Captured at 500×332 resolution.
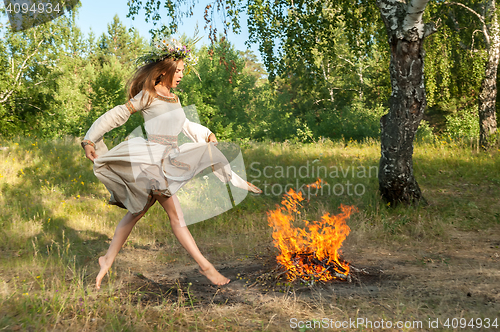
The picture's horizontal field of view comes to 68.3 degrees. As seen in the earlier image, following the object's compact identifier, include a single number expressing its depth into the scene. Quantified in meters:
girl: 3.51
